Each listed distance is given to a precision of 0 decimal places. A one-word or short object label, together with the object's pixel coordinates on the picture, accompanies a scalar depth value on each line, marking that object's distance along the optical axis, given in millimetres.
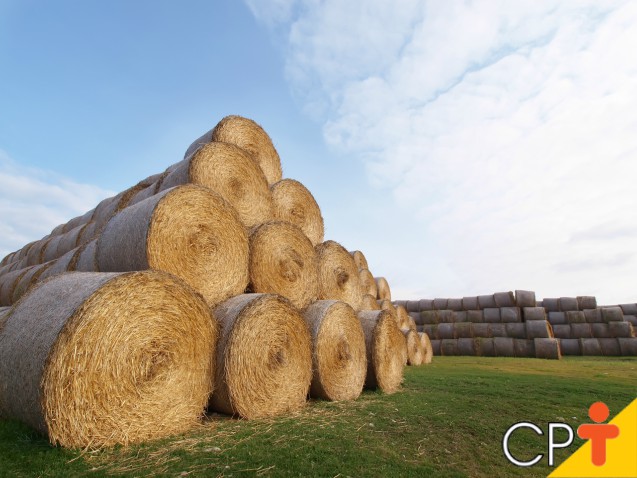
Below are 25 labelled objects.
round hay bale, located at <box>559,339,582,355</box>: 16766
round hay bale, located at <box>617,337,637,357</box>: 15727
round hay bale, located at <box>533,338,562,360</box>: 14334
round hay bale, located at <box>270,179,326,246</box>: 7923
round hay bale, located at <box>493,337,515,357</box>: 15305
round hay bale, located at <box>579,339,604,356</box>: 16378
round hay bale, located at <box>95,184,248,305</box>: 4848
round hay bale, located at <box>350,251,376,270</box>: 12711
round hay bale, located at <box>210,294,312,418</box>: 4555
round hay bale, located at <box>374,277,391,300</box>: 14711
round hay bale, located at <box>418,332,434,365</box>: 13394
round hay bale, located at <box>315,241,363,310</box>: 8008
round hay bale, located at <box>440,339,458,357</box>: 16578
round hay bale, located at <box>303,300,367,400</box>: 5805
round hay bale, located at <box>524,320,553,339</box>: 15095
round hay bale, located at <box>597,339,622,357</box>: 16078
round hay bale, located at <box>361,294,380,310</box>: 9657
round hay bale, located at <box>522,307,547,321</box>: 15719
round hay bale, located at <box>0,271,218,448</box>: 3303
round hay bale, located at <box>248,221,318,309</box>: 6080
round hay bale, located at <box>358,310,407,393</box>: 6930
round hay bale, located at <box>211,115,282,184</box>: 7617
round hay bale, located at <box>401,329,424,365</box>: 12133
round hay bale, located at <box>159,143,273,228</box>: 6305
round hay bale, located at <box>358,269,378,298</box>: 12156
